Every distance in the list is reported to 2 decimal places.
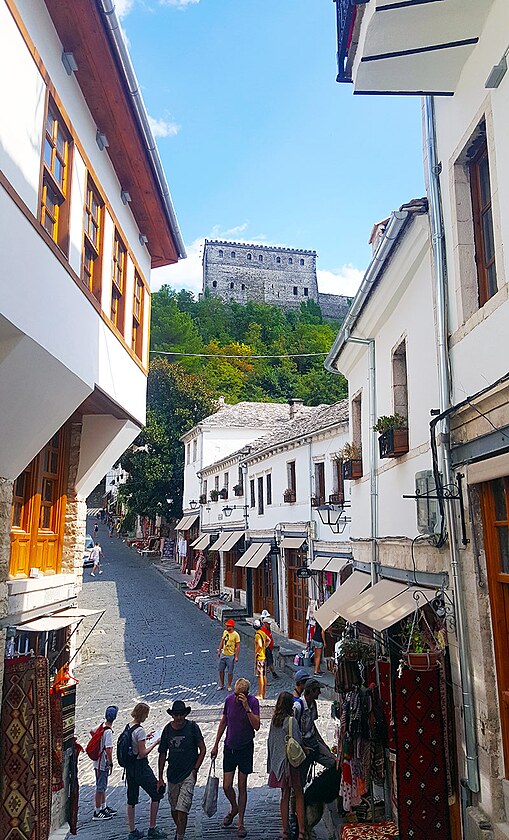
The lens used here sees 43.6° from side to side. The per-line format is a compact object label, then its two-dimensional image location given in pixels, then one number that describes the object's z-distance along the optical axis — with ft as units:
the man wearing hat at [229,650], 43.34
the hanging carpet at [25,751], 20.39
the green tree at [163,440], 127.34
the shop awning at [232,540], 80.28
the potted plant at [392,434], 24.39
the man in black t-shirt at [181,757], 21.75
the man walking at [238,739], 23.12
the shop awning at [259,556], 67.36
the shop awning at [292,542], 59.39
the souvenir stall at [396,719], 18.35
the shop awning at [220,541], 85.92
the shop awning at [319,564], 51.90
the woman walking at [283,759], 21.62
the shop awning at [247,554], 72.18
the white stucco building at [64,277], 18.83
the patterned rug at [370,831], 19.26
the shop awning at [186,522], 111.63
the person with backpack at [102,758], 25.17
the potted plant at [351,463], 33.83
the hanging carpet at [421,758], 18.29
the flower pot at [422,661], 18.79
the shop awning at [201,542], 95.81
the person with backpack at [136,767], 22.88
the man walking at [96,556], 102.77
